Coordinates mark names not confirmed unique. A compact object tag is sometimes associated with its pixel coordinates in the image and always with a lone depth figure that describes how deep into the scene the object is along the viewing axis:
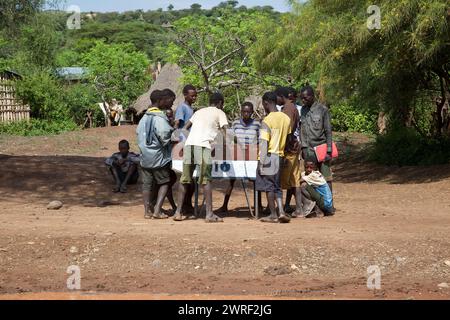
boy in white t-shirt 9.11
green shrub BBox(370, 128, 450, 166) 17.58
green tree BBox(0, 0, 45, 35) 15.31
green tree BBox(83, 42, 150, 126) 36.88
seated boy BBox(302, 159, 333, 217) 9.83
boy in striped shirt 9.51
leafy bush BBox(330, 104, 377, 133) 29.42
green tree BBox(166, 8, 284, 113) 24.69
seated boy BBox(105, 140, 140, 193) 12.52
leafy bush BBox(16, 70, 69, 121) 31.94
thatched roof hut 34.56
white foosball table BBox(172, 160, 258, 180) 9.44
